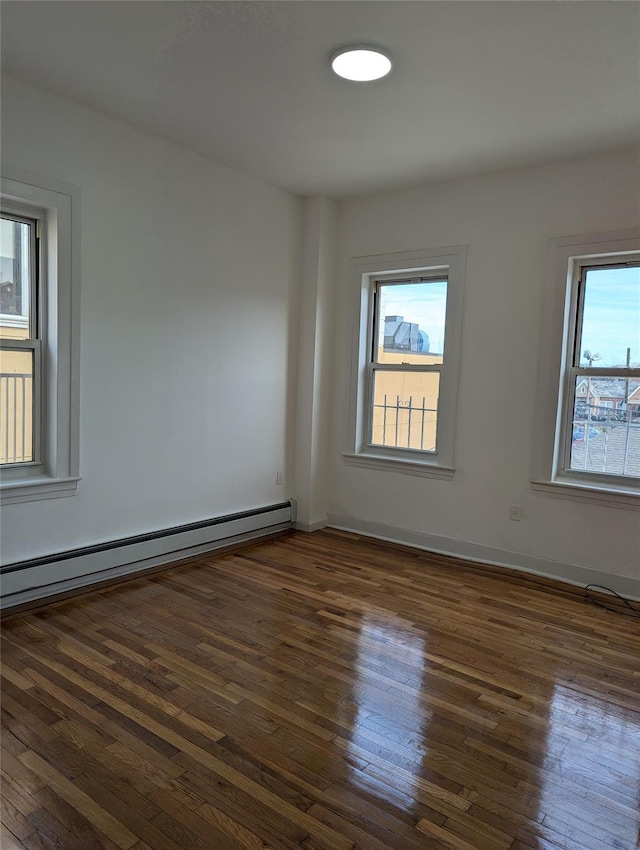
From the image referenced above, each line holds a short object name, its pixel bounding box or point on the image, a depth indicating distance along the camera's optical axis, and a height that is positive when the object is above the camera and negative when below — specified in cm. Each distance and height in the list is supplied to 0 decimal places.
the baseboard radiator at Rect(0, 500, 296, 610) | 310 -117
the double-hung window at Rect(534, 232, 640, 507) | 364 +11
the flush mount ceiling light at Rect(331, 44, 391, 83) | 252 +143
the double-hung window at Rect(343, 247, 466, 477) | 432 +15
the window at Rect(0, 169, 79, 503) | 312 +11
